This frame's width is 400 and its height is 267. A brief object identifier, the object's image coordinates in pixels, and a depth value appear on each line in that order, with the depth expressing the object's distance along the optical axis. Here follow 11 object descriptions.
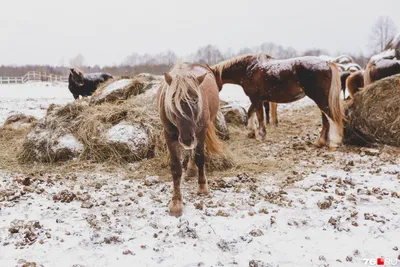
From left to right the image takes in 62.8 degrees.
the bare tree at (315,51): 61.28
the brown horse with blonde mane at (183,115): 3.23
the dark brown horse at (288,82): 6.11
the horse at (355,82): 10.93
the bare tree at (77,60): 67.19
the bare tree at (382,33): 48.31
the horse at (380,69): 8.77
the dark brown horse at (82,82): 11.33
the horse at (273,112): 8.69
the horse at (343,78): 13.68
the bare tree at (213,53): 34.72
